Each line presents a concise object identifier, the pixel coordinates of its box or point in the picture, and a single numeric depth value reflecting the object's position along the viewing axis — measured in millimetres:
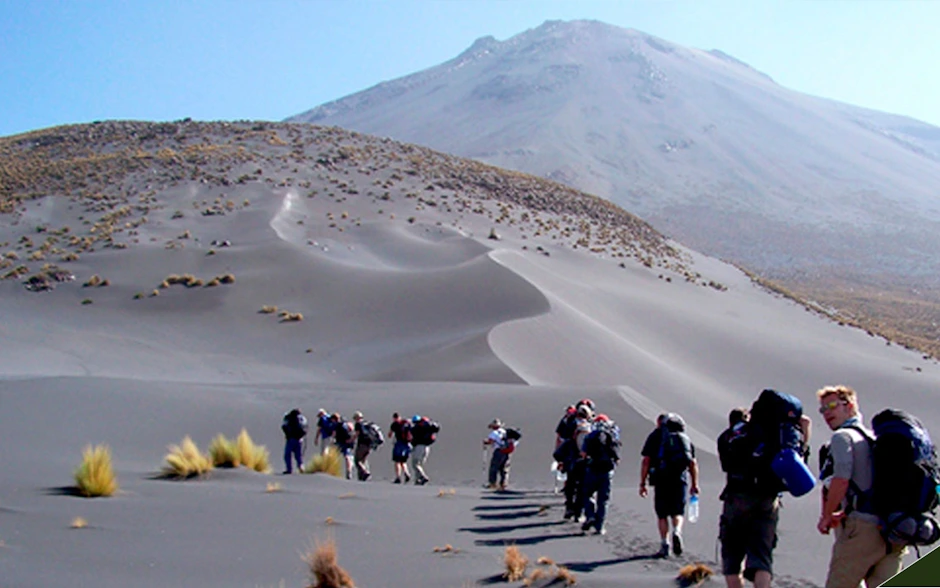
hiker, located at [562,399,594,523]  10016
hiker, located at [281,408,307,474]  14227
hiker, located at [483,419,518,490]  13719
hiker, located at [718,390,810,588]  5770
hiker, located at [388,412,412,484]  14938
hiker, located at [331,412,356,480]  15188
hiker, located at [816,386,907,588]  4965
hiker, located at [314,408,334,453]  15859
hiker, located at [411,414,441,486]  14570
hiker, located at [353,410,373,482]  15117
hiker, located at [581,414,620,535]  9336
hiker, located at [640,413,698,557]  8047
